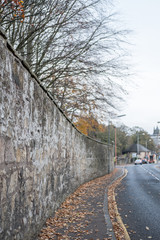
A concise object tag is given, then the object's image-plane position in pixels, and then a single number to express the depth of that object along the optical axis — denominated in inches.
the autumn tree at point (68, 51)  363.9
